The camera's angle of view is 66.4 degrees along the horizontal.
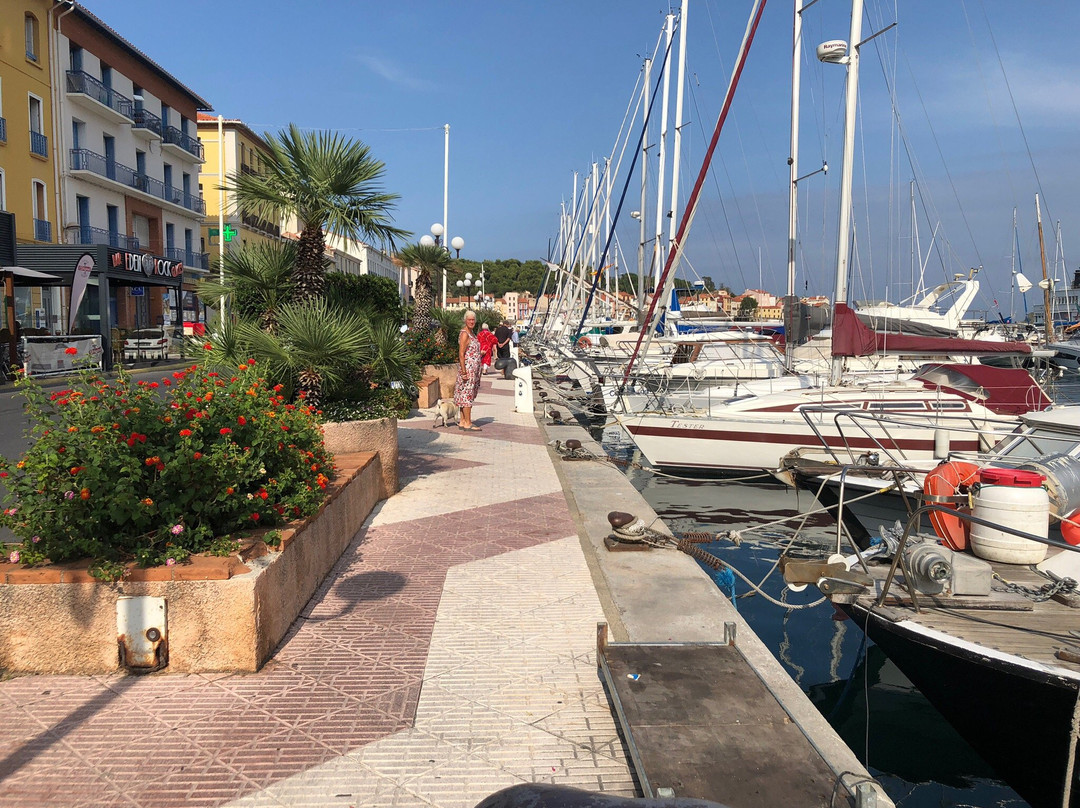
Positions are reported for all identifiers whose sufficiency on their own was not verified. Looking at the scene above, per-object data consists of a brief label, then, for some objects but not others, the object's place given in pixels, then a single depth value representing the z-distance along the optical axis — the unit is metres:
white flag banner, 25.09
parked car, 29.95
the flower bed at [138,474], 4.26
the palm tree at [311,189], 8.41
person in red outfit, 15.52
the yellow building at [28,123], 31.11
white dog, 15.09
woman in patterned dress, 13.69
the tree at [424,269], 24.44
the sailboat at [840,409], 12.78
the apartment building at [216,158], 55.66
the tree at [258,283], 9.01
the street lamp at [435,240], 26.93
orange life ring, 6.41
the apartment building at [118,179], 30.59
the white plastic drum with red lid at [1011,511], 5.92
